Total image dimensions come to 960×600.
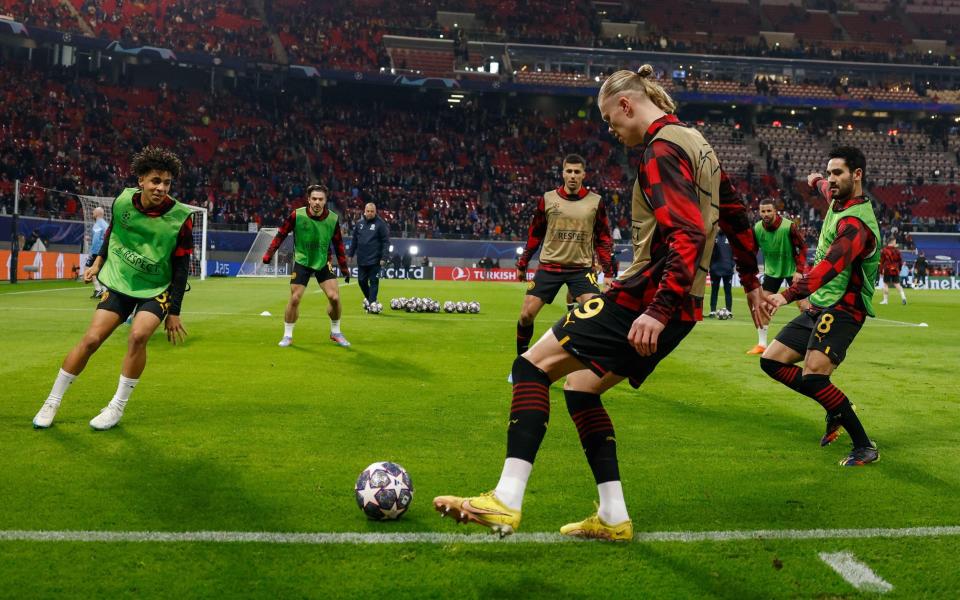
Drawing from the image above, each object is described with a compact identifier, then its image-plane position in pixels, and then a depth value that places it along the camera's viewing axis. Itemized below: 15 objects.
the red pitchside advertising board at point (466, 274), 44.91
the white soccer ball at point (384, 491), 4.21
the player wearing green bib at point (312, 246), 12.23
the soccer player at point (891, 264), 28.62
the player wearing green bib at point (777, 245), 11.98
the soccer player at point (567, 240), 9.12
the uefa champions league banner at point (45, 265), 27.48
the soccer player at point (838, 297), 5.75
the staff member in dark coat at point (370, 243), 17.80
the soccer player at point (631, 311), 3.52
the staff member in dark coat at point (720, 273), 19.59
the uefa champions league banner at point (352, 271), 41.66
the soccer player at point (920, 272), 45.97
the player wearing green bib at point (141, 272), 6.29
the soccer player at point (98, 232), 20.47
